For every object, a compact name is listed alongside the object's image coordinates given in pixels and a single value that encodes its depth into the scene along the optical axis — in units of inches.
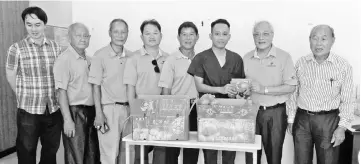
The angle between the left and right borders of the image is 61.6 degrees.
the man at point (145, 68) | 104.0
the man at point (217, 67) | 98.1
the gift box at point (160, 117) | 80.3
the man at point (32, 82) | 102.4
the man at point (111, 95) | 105.8
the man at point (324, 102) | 94.0
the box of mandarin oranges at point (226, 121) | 76.8
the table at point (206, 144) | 75.7
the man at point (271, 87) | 99.7
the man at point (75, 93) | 103.1
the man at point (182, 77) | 102.3
